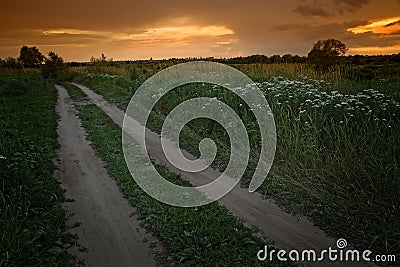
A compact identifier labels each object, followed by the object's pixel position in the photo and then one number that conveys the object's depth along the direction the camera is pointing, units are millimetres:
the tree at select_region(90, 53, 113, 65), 35856
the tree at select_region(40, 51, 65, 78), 37875
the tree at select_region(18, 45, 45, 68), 53219
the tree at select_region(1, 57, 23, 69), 47250
